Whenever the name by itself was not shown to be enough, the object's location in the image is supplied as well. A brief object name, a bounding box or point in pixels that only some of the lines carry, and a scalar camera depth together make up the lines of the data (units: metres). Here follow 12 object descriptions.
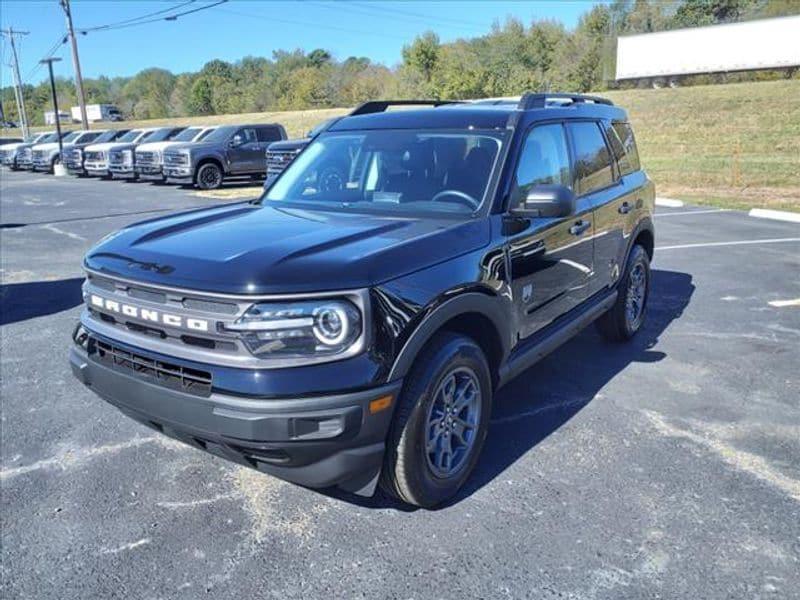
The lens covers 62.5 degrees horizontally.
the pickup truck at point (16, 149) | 32.31
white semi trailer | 42.50
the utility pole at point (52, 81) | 27.64
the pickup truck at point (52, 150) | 28.98
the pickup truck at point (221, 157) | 19.41
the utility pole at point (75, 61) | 33.70
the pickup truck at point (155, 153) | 20.98
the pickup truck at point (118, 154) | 23.23
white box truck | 92.94
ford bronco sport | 2.63
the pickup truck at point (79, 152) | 26.17
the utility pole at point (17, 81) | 52.50
